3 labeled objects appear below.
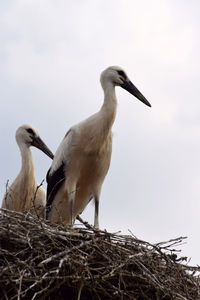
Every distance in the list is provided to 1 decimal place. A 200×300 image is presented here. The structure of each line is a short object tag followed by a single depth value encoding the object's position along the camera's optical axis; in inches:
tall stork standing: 607.5
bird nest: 414.3
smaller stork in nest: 679.7
